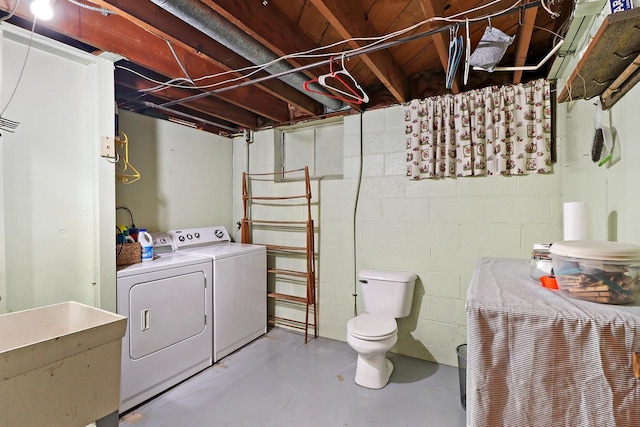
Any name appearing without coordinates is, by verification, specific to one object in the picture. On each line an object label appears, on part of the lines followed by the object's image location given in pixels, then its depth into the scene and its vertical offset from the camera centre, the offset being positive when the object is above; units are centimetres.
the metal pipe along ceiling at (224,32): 136 +96
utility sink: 77 -50
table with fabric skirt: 68 -39
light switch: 180 +41
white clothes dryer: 189 -81
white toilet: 204 -87
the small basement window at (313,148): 299 +68
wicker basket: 203 -31
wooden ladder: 286 -40
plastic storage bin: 78 -18
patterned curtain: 206 +60
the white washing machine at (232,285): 248 -70
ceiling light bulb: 120 +86
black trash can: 190 -111
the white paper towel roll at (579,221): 123 -5
